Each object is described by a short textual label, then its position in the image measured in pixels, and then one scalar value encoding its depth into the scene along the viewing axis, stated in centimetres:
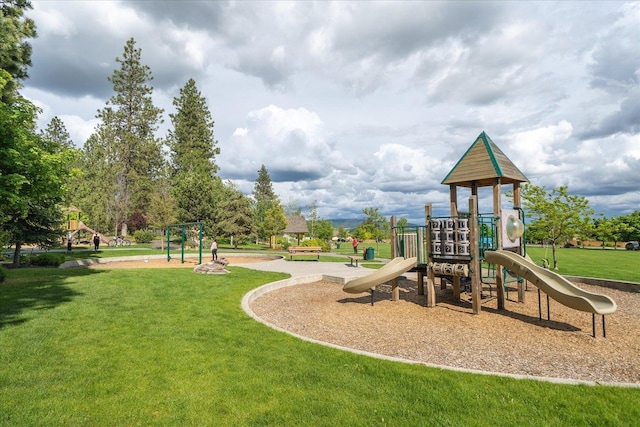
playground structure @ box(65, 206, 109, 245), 3811
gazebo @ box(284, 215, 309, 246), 4866
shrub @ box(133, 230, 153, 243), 4869
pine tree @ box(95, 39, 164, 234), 5322
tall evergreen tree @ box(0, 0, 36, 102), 1525
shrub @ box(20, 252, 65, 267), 1836
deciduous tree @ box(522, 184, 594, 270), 1947
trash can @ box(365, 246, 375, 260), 2722
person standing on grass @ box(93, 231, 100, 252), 2939
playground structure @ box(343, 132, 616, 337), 905
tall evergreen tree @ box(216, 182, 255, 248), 4441
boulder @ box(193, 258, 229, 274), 1608
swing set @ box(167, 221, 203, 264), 3698
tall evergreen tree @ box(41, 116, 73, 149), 7056
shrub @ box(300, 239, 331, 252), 3751
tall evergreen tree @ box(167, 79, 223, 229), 5906
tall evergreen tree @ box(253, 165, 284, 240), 10356
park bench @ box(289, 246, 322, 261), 2629
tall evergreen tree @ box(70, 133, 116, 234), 5509
